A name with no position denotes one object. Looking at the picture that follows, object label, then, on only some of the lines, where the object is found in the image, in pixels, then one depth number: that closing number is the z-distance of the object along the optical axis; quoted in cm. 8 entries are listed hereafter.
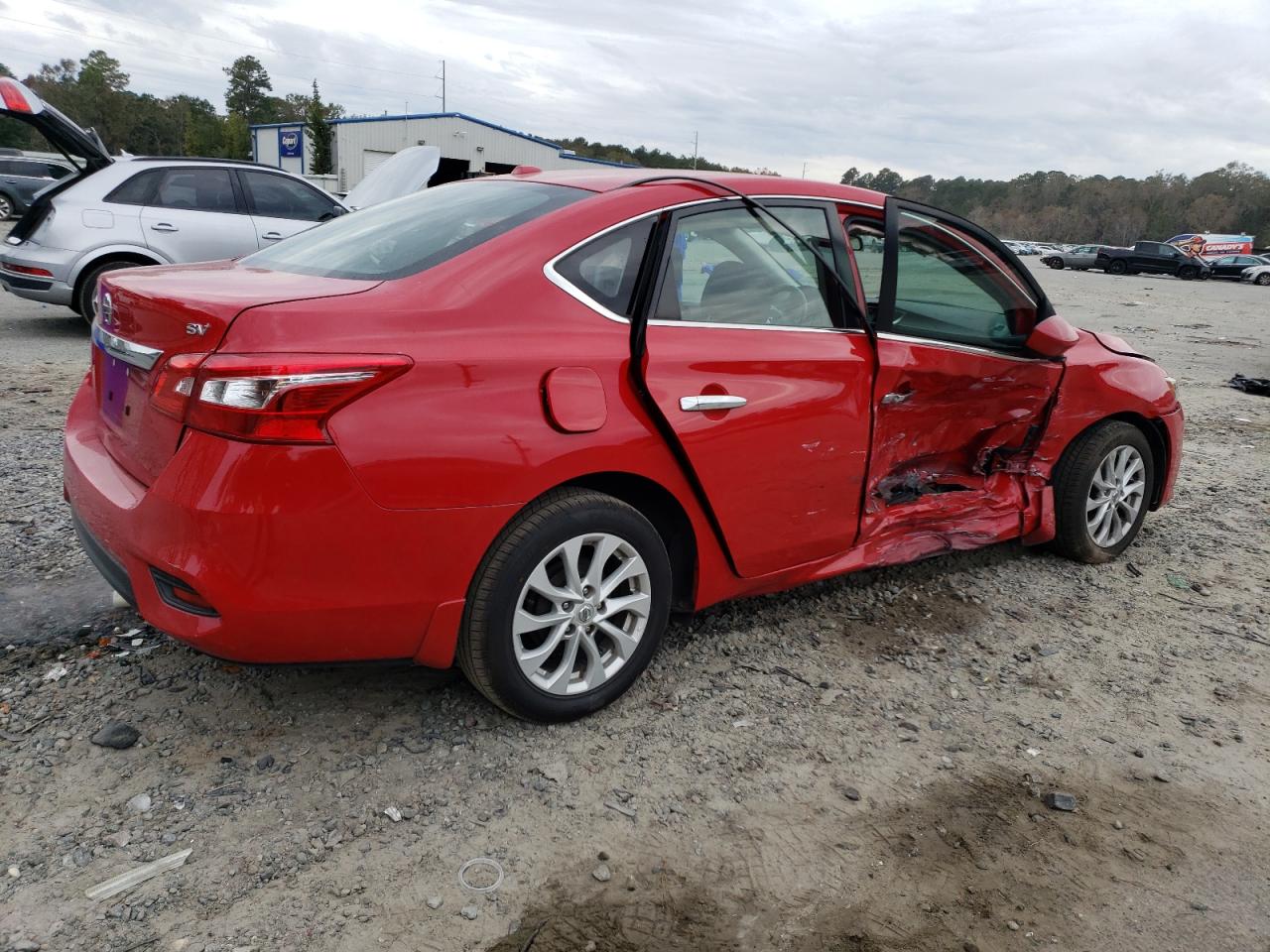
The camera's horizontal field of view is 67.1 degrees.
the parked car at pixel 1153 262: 4041
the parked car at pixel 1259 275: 3884
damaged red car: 231
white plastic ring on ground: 225
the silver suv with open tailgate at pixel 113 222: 846
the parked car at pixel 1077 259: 4284
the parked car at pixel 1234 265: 3994
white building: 4381
